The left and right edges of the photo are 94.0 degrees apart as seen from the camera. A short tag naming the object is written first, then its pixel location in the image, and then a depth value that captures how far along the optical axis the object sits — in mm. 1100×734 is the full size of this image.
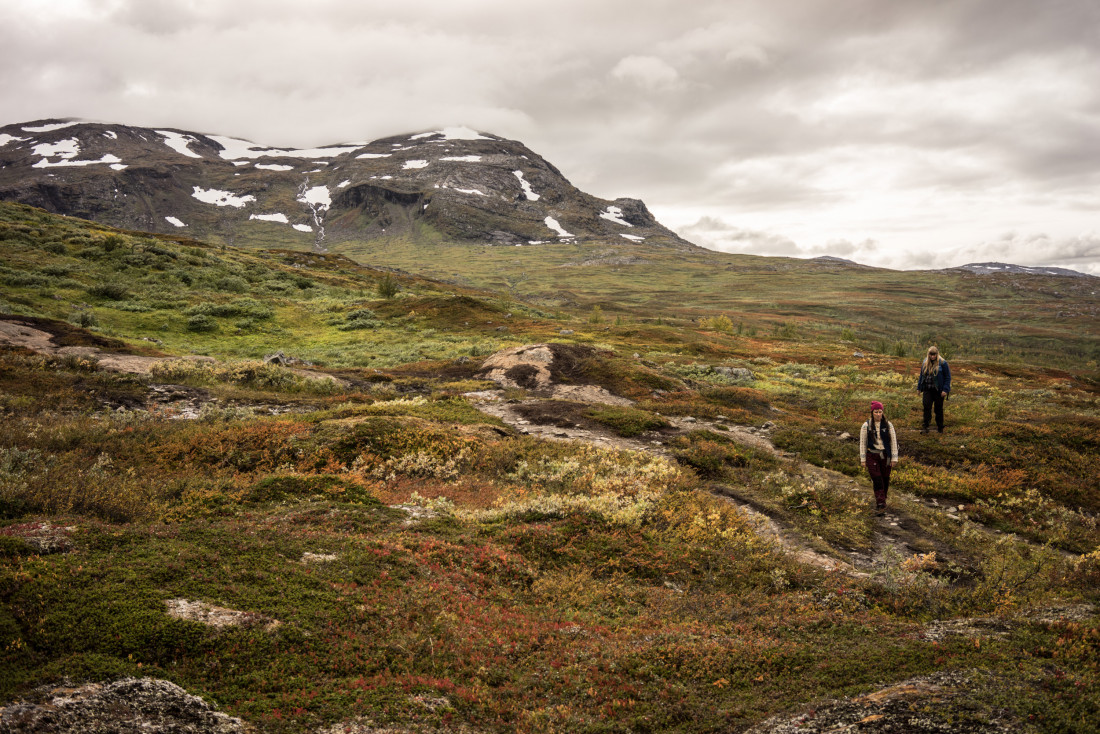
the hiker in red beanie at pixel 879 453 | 14219
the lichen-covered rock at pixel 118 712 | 4297
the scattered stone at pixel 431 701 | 5749
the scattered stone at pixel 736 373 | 39094
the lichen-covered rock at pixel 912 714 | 4645
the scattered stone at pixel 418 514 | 11138
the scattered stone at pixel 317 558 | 8295
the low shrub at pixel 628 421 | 21328
